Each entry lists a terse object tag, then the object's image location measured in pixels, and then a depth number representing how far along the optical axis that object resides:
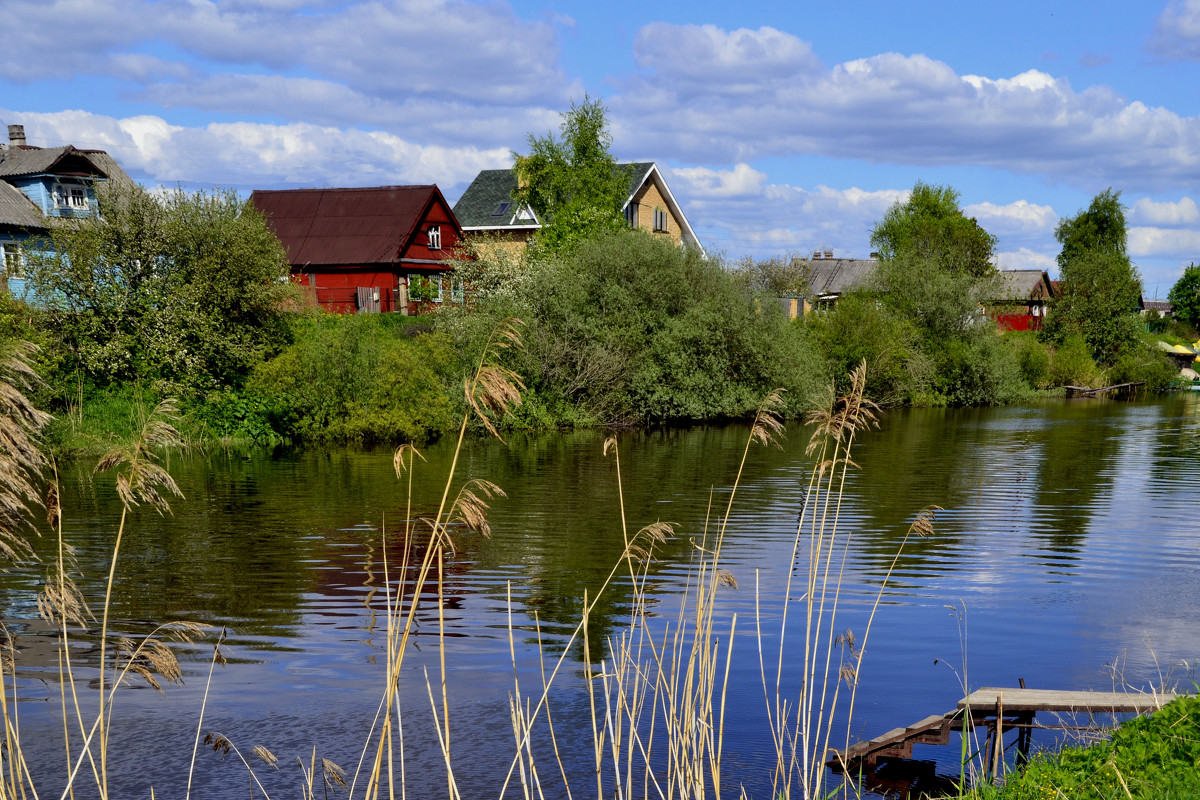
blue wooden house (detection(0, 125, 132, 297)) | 45.59
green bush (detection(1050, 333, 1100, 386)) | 68.31
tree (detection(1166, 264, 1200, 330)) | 111.38
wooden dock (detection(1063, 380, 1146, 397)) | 65.44
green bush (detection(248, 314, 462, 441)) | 35.06
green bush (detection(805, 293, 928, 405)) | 52.53
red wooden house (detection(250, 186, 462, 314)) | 51.97
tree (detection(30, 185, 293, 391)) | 33.78
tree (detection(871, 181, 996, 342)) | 58.19
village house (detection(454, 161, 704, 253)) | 59.53
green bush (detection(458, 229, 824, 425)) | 40.66
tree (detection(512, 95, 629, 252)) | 54.38
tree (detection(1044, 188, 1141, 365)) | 72.44
